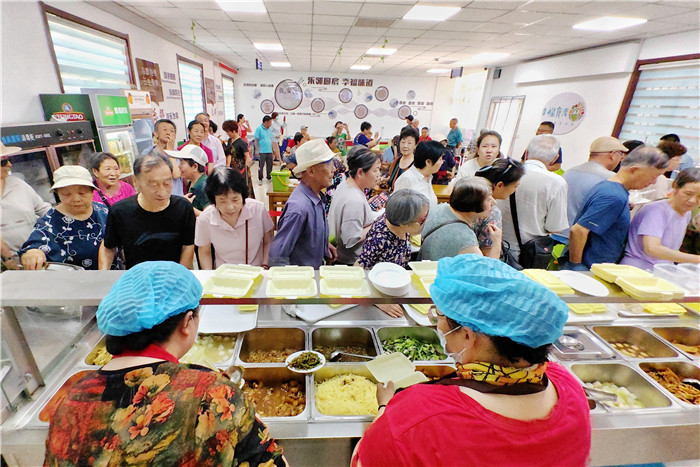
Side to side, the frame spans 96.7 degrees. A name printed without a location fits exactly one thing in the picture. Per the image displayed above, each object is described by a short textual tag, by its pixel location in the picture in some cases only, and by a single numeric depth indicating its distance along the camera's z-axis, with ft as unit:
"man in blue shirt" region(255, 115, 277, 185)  31.37
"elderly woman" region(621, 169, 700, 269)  8.16
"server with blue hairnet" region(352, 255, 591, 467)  2.99
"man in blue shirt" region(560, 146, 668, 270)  8.66
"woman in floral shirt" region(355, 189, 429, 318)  6.95
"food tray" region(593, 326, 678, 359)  6.96
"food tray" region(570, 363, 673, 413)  5.98
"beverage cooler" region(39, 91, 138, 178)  12.56
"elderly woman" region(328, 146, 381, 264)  9.50
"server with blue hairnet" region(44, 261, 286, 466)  2.94
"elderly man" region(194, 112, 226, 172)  19.70
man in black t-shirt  7.45
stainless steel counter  4.36
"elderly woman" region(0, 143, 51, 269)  8.44
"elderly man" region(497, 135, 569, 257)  9.88
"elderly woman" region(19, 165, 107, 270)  7.34
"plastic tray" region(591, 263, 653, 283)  6.10
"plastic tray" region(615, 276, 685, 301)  5.54
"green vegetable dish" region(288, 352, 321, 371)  5.84
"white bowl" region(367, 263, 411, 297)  5.29
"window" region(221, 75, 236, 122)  43.04
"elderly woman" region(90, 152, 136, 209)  9.84
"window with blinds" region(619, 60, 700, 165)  18.25
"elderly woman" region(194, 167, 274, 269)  7.66
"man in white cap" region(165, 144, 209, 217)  11.39
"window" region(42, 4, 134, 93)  13.46
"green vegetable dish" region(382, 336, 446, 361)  6.48
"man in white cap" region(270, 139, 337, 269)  7.88
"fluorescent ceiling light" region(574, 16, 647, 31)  17.01
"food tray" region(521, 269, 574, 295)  5.65
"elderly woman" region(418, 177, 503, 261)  7.07
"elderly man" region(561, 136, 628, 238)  11.60
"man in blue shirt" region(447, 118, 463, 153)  33.01
